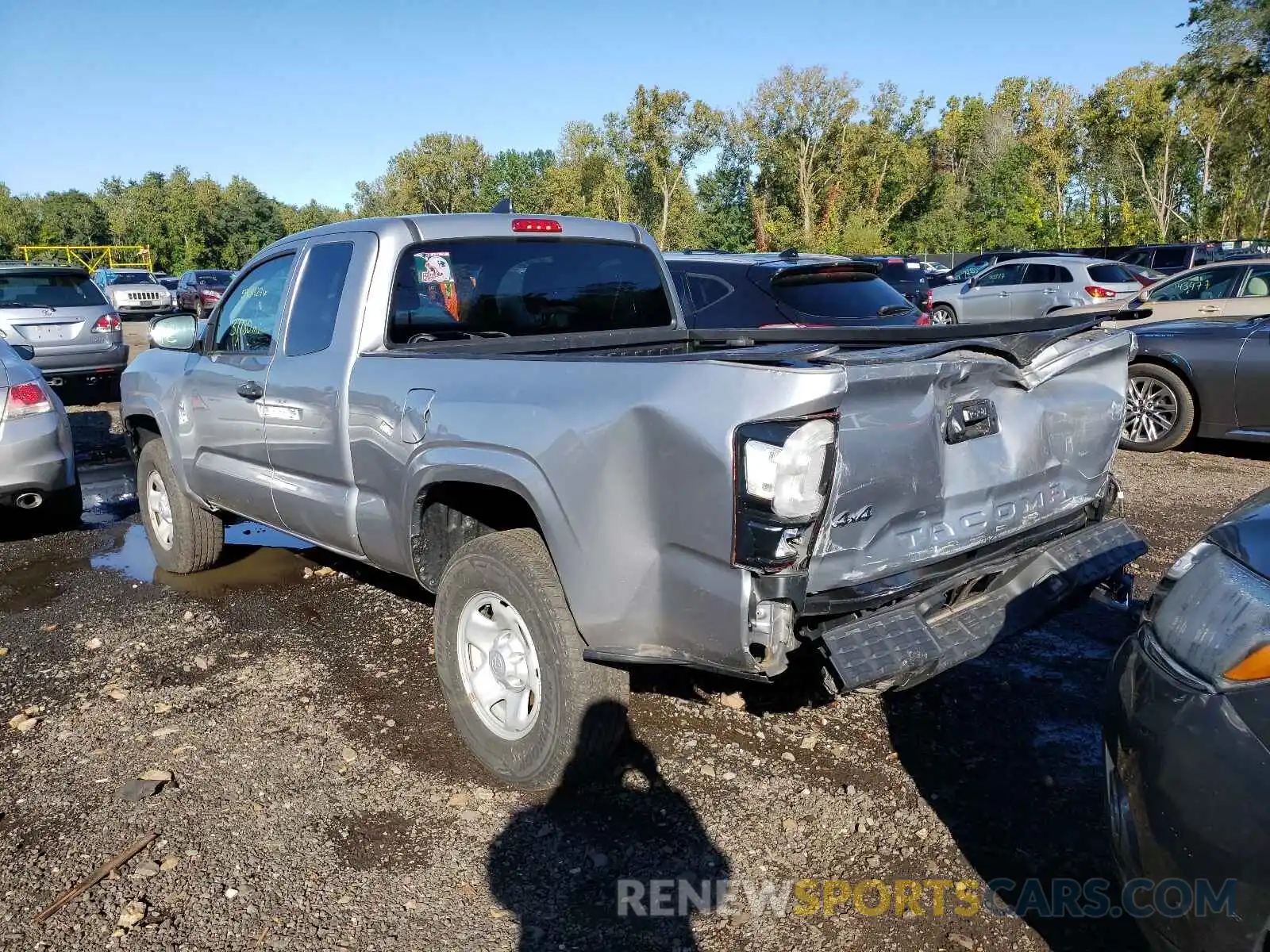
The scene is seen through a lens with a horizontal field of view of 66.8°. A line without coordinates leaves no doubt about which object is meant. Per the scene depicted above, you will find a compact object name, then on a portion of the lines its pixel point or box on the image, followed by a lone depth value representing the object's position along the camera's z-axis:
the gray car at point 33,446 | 6.26
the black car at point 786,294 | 7.50
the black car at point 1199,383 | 7.61
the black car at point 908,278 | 14.02
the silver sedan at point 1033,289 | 18.95
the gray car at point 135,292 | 30.27
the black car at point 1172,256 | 25.97
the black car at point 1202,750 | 1.72
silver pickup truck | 2.56
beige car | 11.59
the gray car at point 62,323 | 12.07
